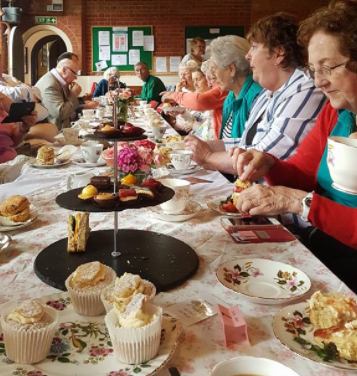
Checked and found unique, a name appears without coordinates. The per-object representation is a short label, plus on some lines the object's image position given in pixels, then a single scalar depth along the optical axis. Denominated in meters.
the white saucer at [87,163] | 2.29
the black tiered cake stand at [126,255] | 1.02
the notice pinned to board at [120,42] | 9.28
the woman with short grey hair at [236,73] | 2.85
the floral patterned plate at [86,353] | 0.71
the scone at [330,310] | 0.80
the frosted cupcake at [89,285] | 0.85
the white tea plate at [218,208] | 1.54
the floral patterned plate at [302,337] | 0.73
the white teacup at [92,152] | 2.31
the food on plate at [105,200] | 1.00
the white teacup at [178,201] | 1.50
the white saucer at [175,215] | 1.47
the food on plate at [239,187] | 1.55
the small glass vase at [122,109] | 3.52
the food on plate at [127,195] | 1.04
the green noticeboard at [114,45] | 9.25
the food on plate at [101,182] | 1.13
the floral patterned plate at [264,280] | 0.96
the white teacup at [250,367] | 0.68
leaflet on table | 0.88
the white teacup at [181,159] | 2.17
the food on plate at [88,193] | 1.05
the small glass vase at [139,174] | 1.73
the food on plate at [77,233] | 1.17
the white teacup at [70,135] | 3.00
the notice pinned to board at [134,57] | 9.40
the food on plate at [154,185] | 1.15
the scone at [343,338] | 0.73
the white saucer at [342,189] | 0.93
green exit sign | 9.06
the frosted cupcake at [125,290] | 0.79
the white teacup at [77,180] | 1.73
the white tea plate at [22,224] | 1.34
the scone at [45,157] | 2.25
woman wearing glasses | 1.31
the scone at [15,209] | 1.37
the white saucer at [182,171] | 2.19
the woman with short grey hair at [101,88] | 8.29
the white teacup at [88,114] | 4.56
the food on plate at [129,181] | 1.29
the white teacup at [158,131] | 3.35
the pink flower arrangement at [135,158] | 1.70
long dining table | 0.76
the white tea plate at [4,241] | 1.20
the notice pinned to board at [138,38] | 9.29
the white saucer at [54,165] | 2.20
